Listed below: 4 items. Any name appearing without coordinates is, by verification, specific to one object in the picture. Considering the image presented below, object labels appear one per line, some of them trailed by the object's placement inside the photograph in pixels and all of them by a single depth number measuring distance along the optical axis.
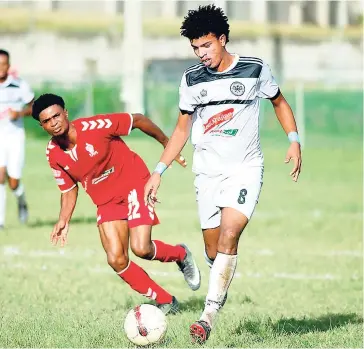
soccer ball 15.67
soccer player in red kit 18.56
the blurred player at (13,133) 32.44
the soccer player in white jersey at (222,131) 16.25
